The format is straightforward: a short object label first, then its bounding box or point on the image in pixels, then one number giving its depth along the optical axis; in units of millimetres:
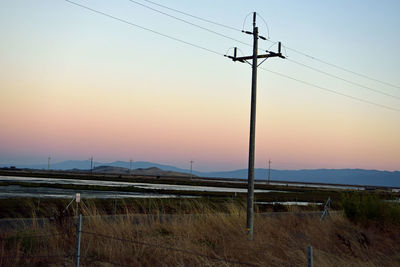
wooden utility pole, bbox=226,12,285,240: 17078
